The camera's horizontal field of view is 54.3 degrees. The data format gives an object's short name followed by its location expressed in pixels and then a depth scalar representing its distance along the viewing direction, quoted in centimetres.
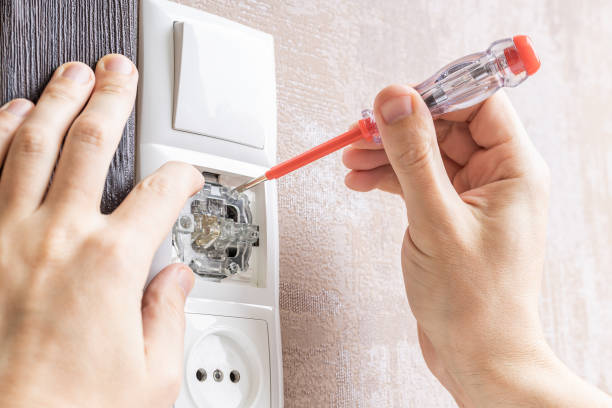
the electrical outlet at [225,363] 51
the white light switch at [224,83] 55
